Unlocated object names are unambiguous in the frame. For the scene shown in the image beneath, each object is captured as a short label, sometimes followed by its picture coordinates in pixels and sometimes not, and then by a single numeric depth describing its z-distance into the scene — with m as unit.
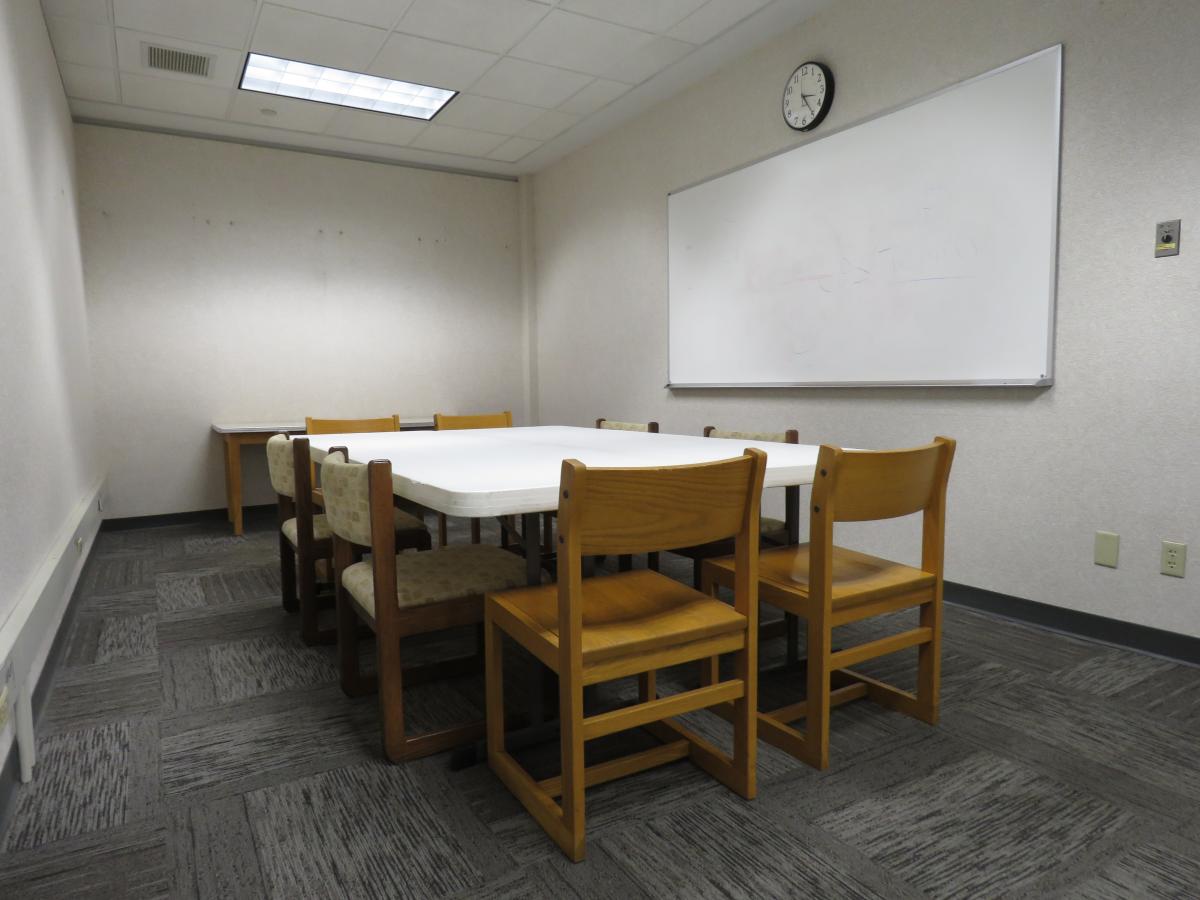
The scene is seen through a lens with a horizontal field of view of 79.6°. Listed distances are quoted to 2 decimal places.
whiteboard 2.54
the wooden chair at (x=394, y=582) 1.65
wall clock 3.22
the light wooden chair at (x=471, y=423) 3.64
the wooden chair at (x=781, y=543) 2.23
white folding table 1.37
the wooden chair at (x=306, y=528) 2.41
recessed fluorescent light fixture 3.79
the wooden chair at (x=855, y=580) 1.58
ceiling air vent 3.53
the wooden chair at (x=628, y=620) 1.29
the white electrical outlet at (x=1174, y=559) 2.22
